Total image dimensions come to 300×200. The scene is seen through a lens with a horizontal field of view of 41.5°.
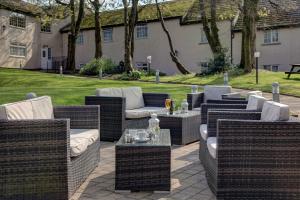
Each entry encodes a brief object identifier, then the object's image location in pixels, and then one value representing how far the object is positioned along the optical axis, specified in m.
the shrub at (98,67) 26.64
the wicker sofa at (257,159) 4.11
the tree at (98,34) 29.48
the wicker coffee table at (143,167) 4.53
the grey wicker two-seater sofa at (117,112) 7.46
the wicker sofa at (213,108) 5.30
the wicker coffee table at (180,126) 7.22
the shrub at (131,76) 23.78
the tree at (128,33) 25.01
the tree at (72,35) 30.32
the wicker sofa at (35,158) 4.06
